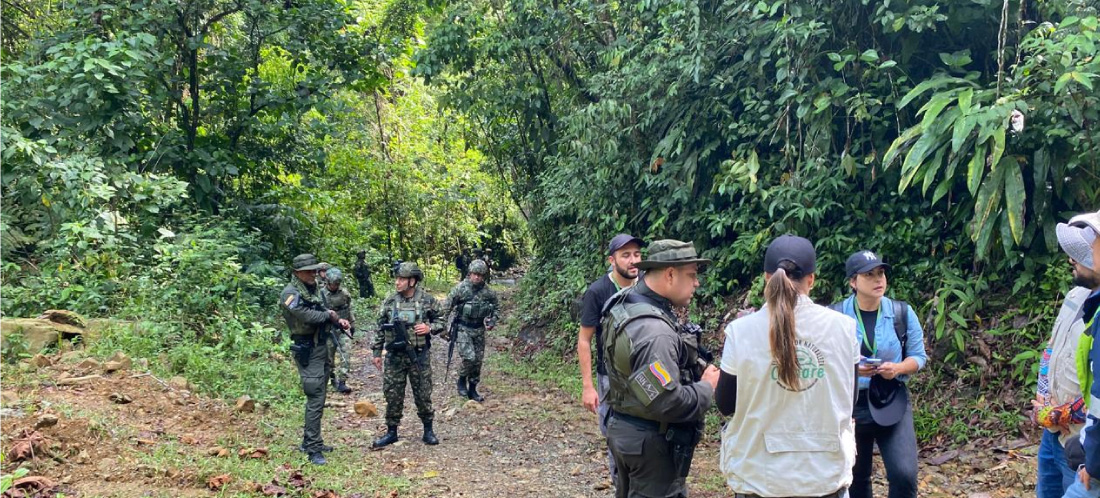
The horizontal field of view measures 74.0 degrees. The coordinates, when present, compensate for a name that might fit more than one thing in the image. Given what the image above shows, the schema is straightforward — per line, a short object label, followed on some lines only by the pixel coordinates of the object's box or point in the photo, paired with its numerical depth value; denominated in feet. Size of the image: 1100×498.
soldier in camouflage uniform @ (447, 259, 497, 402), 30.32
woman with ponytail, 8.34
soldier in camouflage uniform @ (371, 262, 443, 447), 23.24
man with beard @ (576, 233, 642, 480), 15.83
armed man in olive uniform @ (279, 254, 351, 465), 20.92
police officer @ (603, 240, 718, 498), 9.50
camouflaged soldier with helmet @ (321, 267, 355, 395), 27.07
